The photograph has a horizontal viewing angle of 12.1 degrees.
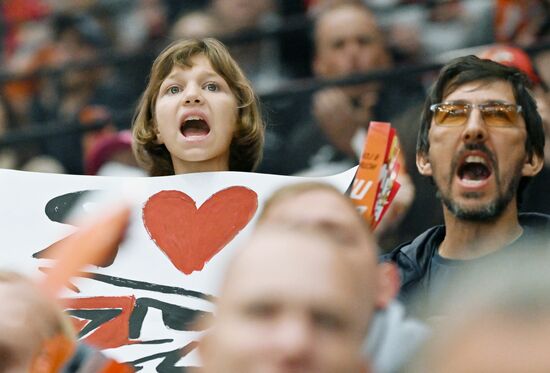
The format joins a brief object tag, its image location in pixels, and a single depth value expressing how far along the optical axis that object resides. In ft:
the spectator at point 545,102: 30.50
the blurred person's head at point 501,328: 10.54
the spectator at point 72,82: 48.74
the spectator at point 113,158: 34.94
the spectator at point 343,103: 36.28
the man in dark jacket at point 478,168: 23.52
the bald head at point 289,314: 11.97
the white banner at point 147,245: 23.00
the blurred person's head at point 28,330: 15.08
